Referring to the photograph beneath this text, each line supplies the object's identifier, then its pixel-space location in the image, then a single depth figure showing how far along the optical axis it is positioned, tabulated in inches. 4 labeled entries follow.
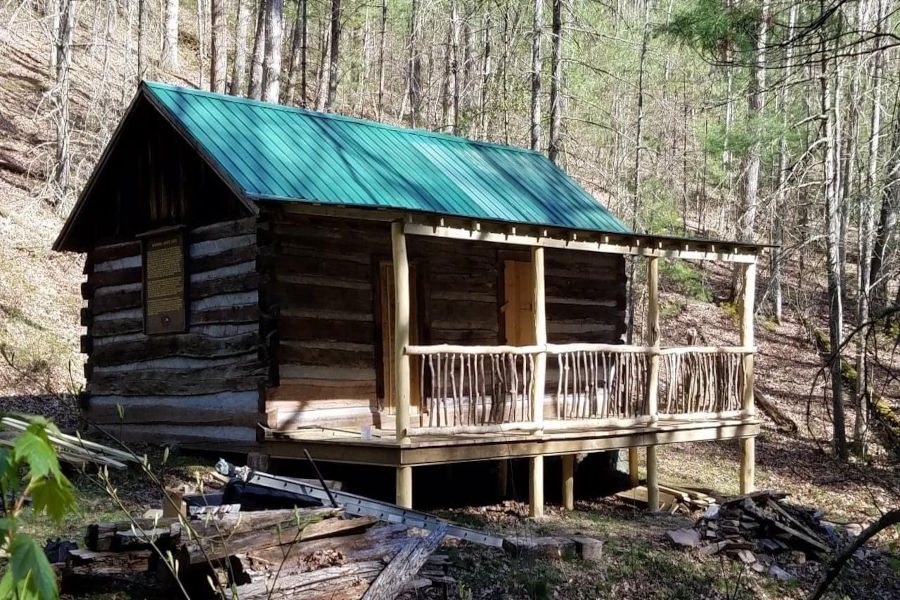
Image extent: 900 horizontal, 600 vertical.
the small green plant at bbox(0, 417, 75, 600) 83.0
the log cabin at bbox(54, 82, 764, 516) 452.1
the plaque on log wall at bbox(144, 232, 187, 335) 510.3
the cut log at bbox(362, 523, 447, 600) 284.2
